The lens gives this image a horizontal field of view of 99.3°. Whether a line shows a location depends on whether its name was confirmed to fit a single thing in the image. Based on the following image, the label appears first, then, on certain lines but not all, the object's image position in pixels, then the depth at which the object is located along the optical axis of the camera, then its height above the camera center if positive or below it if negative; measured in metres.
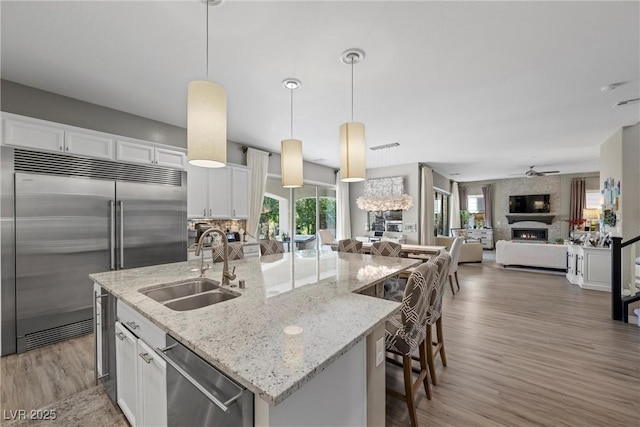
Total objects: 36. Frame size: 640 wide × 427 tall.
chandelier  5.54 +0.24
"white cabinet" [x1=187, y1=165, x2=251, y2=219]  3.99 +0.31
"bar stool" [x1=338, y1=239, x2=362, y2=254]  3.86 -0.50
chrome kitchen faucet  1.77 -0.36
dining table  4.70 -0.69
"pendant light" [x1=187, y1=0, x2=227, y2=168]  1.60 +0.53
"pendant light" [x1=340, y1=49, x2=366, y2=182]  2.29 +0.55
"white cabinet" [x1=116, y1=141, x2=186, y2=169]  3.23 +0.72
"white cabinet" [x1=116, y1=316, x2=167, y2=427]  1.21 -0.86
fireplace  9.83 -0.84
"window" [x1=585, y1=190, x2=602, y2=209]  9.05 +0.42
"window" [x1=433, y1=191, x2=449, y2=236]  9.38 -0.05
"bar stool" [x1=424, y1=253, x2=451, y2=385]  1.99 -0.70
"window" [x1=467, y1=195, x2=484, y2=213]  11.34 +0.33
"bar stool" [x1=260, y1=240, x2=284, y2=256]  3.54 -0.48
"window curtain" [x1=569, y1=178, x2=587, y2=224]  9.12 +0.43
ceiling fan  7.75 +1.16
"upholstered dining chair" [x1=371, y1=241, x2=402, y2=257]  3.37 -0.47
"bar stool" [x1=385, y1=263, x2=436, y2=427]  1.63 -0.73
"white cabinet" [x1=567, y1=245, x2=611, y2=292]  4.74 -1.03
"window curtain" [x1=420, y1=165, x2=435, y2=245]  7.06 +0.18
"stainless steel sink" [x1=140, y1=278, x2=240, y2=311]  1.69 -0.54
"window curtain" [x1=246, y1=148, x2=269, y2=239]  5.02 +0.52
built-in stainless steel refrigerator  2.60 -0.23
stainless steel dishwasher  0.86 -0.63
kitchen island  0.85 -0.49
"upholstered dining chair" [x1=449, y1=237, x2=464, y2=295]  4.74 -0.74
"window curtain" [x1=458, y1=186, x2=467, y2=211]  11.59 +0.63
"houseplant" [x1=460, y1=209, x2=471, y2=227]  11.27 -0.22
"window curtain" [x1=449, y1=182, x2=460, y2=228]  10.62 +0.10
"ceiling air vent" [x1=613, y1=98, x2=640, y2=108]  3.27 +1.34
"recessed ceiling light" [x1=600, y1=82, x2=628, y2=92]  2.86 +1.35
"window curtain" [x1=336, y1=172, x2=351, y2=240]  7.79 -0.07
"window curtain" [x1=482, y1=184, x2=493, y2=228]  10.88 +0.27
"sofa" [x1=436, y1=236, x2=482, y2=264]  7.65 -1.13
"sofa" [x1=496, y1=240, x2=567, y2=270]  6.27 -1.04
